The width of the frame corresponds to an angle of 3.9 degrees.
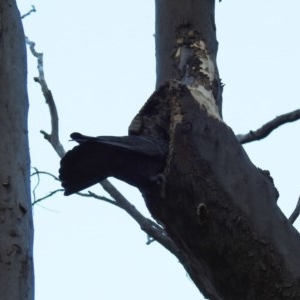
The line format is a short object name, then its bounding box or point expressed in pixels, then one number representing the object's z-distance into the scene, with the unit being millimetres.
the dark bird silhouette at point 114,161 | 11367
